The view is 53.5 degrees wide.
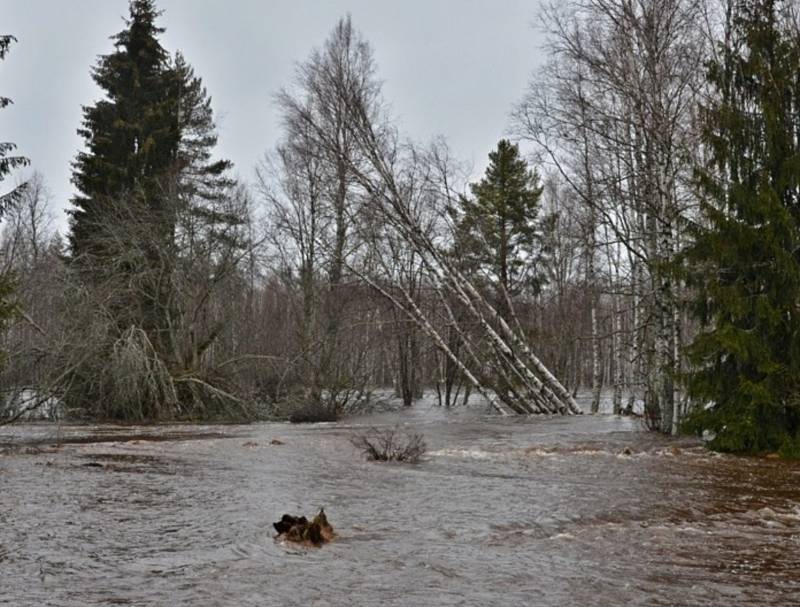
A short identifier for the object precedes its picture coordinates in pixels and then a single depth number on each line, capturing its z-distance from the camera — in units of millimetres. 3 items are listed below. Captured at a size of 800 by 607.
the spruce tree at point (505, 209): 32188
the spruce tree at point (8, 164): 20156
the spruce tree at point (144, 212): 23703
